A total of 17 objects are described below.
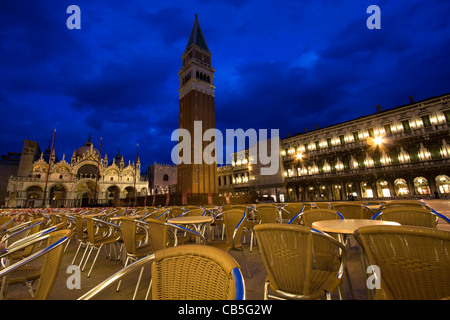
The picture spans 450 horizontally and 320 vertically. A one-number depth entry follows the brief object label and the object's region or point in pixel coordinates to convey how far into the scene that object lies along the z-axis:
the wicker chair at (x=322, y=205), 6.74
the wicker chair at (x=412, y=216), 2.81
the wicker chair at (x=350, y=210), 4.48
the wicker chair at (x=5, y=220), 4.18
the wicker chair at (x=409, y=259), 1.24
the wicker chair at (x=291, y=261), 1.67
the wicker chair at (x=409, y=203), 4.39
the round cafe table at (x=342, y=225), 2.23
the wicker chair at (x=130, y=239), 3.16
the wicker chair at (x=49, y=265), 1.47
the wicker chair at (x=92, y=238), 3.86
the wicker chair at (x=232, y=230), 3.46
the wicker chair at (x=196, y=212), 5.64
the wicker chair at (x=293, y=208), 6.40
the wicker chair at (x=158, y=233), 2.81
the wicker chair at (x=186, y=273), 1.04
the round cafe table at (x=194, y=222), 3.73
